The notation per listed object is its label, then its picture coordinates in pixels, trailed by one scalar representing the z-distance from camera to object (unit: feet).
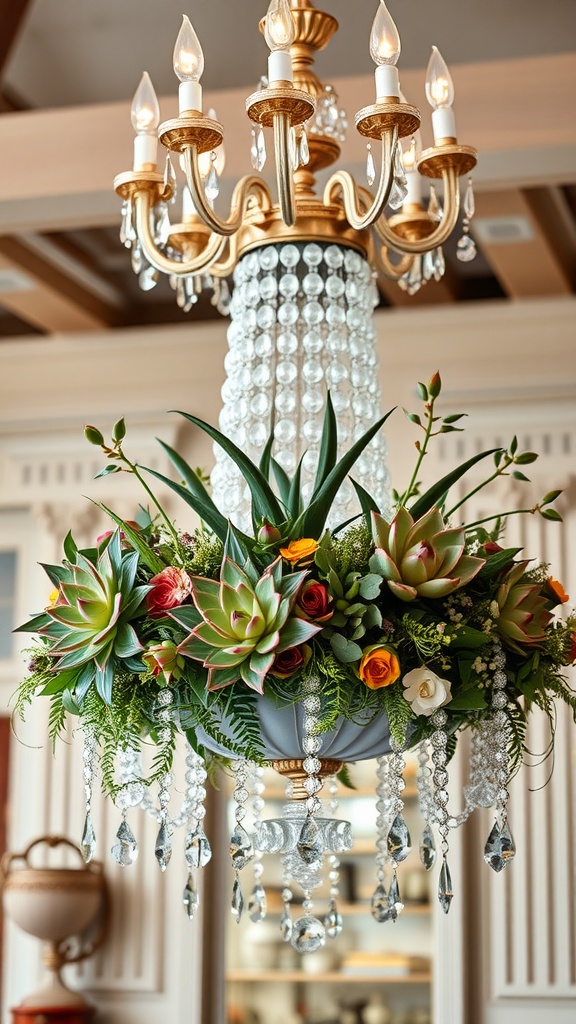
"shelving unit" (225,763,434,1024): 15.21
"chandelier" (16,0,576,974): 4.49
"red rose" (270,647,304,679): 4.42
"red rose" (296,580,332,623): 4.47
